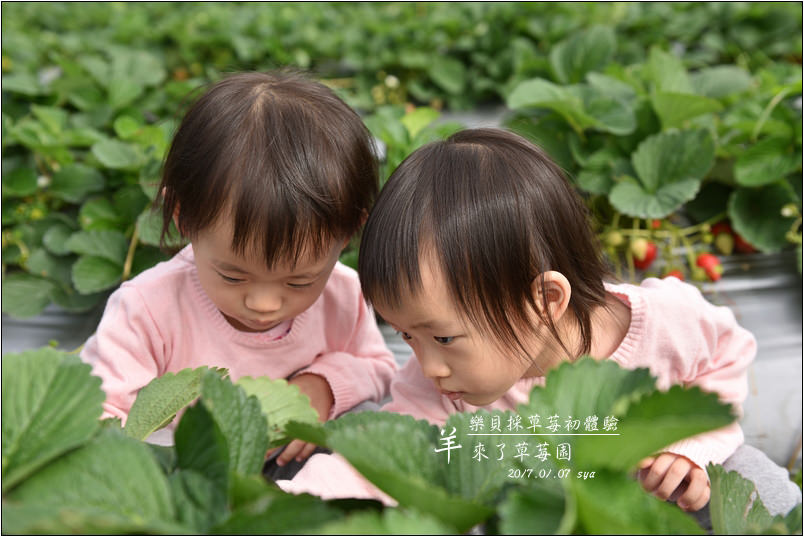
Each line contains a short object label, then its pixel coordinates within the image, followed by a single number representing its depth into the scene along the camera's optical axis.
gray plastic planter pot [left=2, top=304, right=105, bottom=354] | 1.55
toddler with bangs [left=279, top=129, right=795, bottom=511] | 0.90
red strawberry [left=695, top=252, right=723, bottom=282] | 1.65
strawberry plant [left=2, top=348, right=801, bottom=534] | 0.40
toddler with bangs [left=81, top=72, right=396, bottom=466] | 1.00
